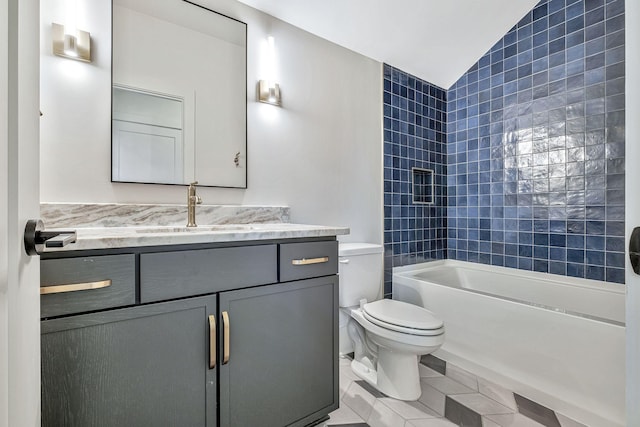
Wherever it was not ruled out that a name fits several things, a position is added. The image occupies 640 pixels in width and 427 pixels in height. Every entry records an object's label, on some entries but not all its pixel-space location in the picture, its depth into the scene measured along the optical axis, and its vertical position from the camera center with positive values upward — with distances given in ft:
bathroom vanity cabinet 2.83 -1.31
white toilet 5.29 -2.02
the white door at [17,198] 1.40 +0.08
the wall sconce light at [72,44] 4.30 +2.34
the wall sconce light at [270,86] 6.14 +2.50
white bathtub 4.91 -2.24
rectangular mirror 4.86 +1.99
